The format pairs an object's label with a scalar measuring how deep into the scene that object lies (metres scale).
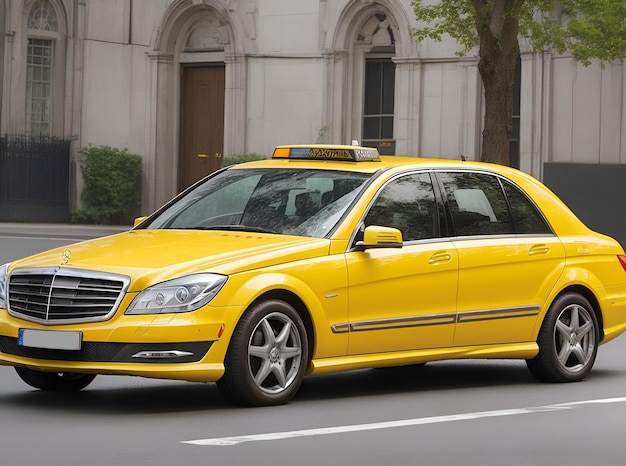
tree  23.58
